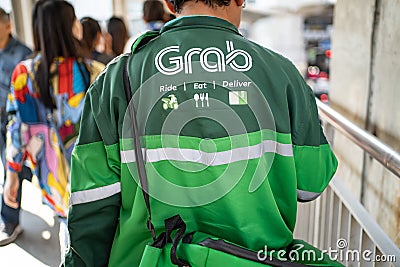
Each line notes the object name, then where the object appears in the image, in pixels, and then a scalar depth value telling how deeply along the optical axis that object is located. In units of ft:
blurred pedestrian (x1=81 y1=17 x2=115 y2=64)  11.17
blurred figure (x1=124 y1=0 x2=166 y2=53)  11.48
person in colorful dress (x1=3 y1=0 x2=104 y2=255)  7.15
